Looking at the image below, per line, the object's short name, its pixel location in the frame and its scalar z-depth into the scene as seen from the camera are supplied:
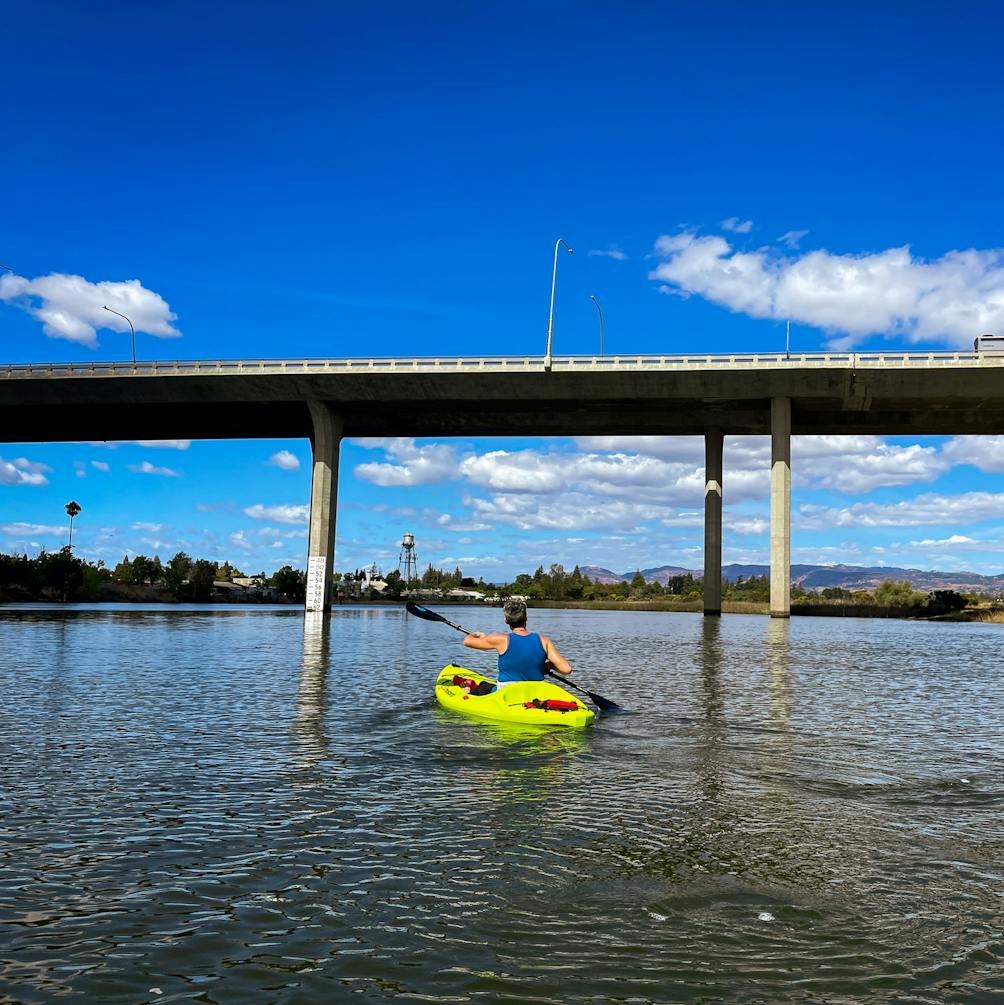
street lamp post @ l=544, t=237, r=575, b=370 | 56.85
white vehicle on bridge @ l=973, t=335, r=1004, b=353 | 53.41
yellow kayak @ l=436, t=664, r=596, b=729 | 12.36
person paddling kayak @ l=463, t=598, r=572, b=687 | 12.71
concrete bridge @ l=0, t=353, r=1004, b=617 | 56.16
